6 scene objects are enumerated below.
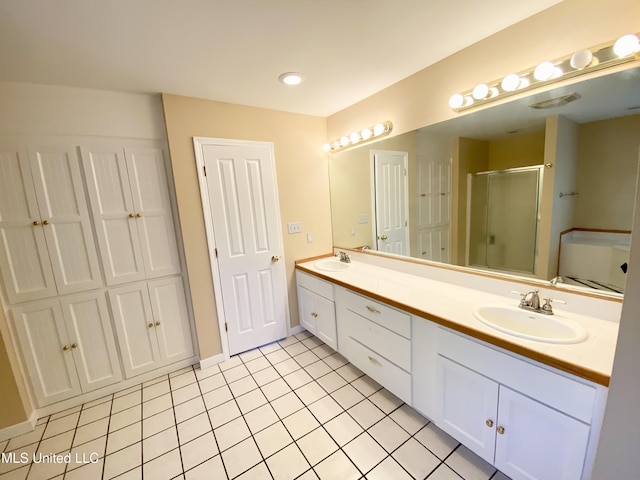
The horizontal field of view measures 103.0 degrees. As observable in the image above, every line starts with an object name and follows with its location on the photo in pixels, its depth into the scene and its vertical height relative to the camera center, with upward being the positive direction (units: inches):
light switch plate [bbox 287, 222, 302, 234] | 103.6 -8.2
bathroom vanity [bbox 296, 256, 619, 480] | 37.6 -32.5
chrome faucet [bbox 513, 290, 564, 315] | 51.8 -23.3
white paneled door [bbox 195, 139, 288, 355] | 88.1 -10.1
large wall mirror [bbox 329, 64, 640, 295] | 46.1 +1.7
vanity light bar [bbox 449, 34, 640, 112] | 41.5 +22.3
